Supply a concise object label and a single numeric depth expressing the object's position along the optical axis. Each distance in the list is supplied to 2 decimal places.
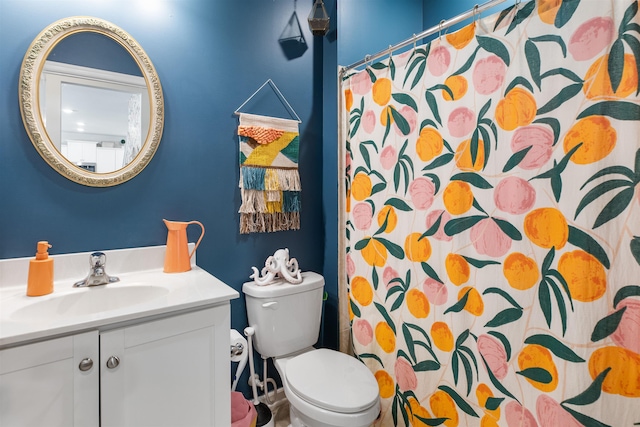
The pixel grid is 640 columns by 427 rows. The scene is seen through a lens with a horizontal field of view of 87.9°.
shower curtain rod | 1.12
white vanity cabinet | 0.85
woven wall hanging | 1.67
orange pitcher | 1.41
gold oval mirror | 1.23
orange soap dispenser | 1.12
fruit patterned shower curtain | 0.89
